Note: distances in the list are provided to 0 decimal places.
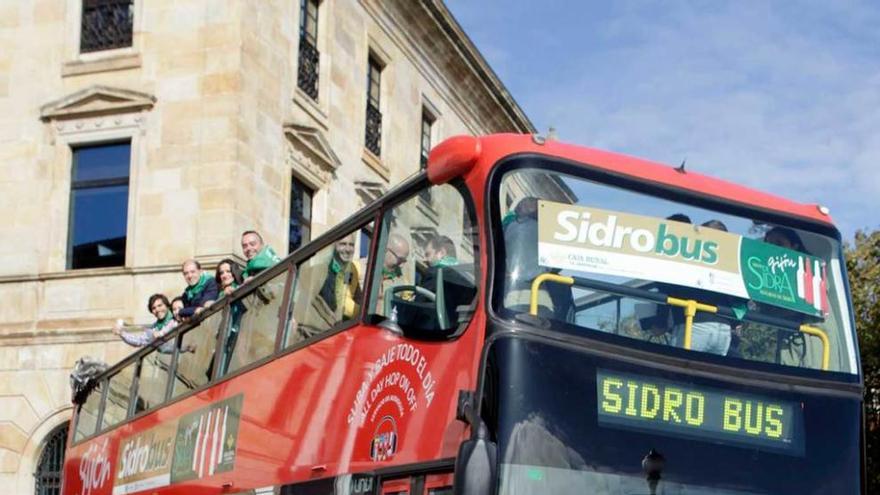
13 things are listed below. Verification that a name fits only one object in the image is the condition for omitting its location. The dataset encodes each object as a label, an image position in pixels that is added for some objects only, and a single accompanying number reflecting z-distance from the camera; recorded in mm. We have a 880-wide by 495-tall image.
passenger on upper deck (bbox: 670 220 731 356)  7457
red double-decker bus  6938
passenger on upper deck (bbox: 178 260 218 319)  13102
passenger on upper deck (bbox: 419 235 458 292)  7887
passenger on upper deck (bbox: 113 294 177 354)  14117
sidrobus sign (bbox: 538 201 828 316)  7570
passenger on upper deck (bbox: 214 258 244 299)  12844
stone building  22609
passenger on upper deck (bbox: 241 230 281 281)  11904
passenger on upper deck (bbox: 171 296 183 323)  13902
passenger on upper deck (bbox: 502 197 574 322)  7266
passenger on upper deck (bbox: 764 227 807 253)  8242
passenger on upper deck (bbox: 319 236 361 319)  8984
